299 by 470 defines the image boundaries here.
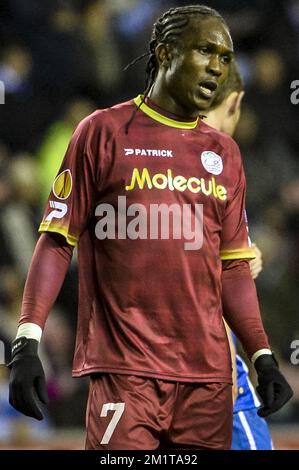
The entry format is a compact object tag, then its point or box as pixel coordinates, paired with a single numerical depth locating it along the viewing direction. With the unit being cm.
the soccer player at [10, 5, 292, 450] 629
